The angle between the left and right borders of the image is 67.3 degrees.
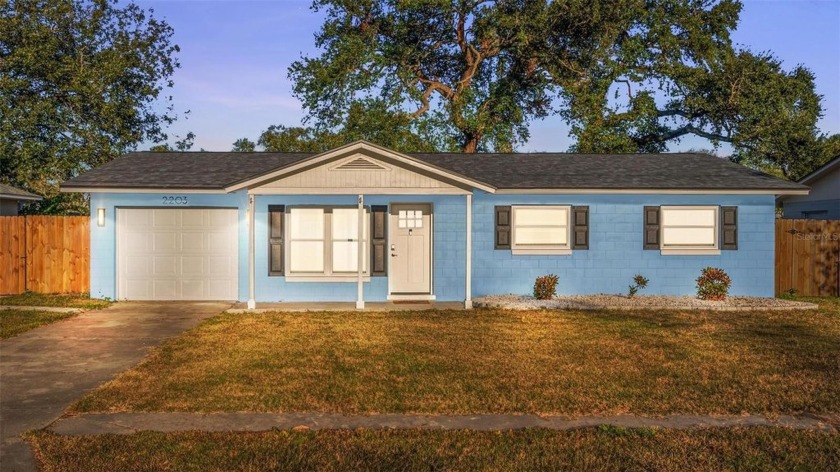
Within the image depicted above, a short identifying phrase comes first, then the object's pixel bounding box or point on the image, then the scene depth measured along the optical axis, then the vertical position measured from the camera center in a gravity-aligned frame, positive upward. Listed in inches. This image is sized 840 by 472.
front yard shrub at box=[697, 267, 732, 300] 542.9 -45.2
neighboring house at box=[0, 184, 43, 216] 739.3 +37.8
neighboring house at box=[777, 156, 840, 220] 733.9 +43.5
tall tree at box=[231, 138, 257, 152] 2017.7 +274.4
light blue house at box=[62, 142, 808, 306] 555.8 -4.9
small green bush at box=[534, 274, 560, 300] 541.3 -48.3
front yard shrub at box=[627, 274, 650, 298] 558.6 -47.0
